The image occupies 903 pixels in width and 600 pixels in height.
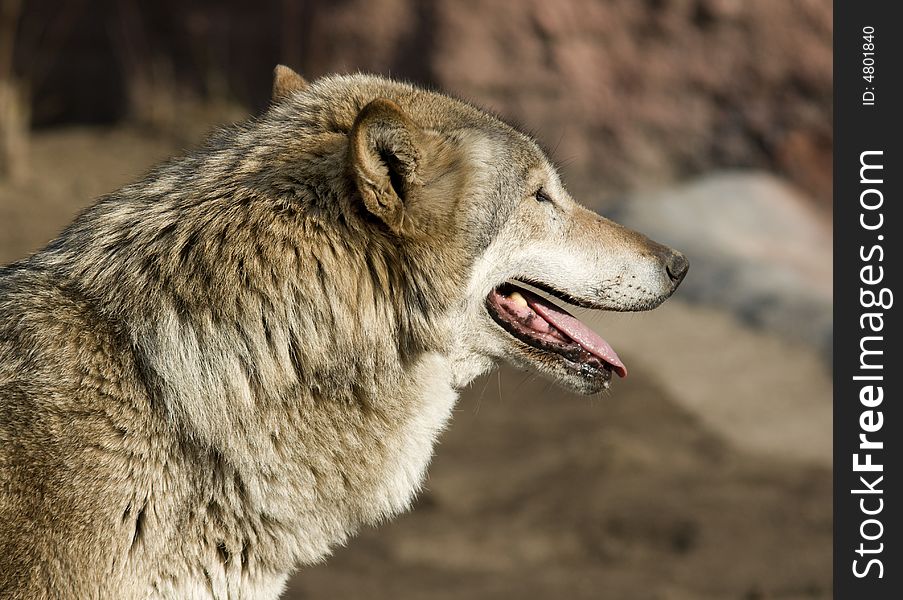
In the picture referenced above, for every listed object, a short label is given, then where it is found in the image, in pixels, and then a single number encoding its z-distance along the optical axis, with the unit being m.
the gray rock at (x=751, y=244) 21.39
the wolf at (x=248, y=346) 6.75
